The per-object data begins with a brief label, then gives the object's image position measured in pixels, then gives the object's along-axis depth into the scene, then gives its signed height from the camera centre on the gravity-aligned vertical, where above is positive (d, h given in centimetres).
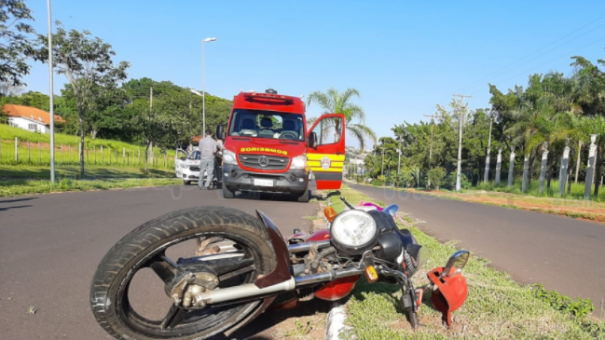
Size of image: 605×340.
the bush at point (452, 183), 3978 -241
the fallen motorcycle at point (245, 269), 223 -73
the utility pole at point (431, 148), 4719 +95
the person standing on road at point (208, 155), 1271 -24
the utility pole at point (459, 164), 3572 -51
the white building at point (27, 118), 5859 +308
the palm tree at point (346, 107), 2711 +299
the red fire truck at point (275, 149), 945 +4
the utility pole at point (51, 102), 1266 +120
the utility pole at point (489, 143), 3951 +167
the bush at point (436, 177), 3819 -181
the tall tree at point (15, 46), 1336 +305
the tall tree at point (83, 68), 1872 +351
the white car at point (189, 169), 1719 -93
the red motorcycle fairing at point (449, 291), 287 -92
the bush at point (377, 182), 5895 -402
